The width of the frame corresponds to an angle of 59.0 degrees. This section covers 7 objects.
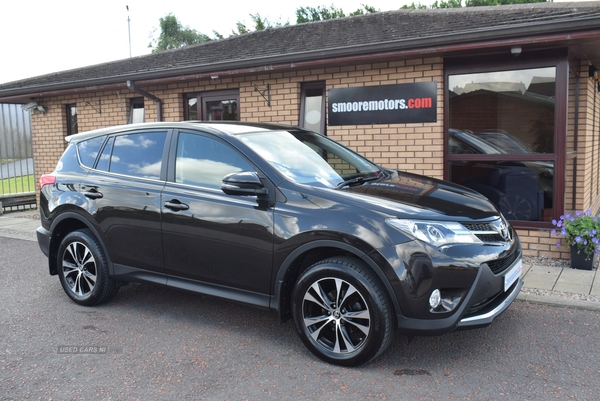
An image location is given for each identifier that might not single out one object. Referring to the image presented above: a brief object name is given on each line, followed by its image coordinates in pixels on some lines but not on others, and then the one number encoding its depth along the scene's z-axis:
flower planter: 6.04
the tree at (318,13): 35.00
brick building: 6.50
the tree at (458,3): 31.03
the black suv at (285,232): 3.52
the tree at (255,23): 34.53
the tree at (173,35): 62.72
